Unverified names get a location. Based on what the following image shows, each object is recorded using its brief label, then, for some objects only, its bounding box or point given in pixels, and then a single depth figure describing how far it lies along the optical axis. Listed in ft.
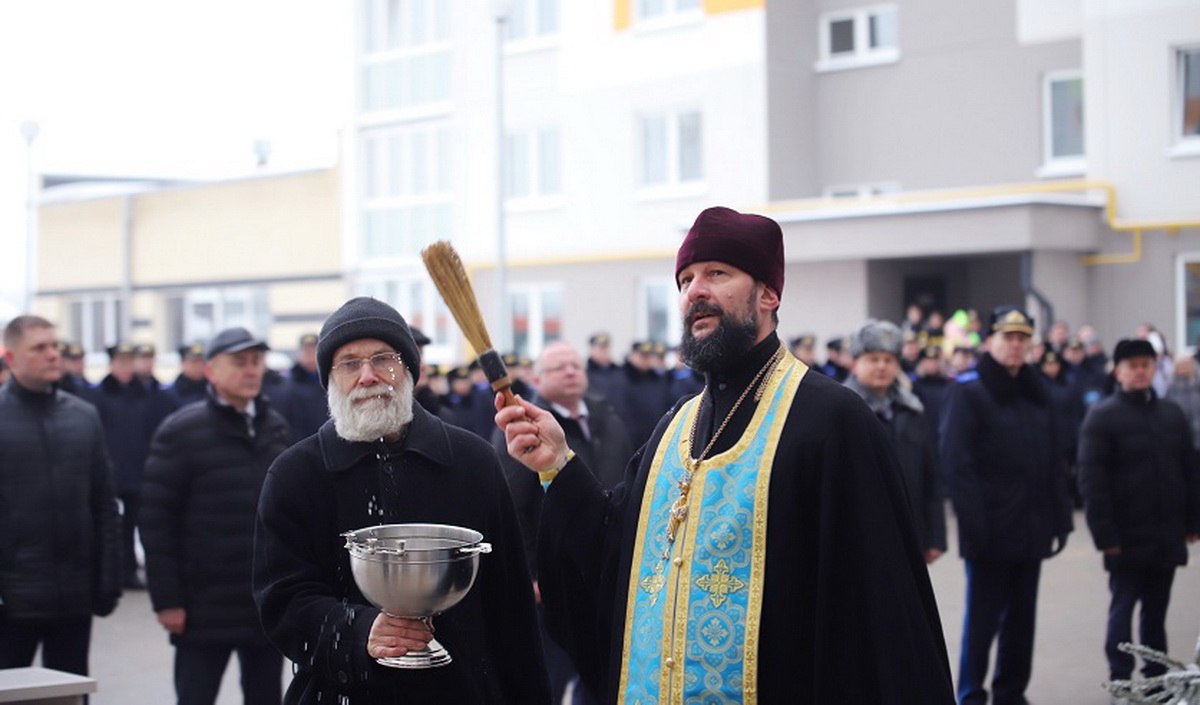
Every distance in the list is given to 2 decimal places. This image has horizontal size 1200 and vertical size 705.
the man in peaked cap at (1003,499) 27.50
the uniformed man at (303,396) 49.62
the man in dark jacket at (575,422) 25.91
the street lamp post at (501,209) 71.53
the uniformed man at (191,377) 48.29
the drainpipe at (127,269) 120.57
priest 11.64
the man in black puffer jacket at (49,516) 23.76
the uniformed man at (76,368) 47.79
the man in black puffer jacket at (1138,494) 28.45
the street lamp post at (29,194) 89.45
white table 17.37
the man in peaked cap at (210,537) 22.12
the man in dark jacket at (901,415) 26.68
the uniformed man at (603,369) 62.39
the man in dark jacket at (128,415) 45.11
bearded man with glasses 14.08
